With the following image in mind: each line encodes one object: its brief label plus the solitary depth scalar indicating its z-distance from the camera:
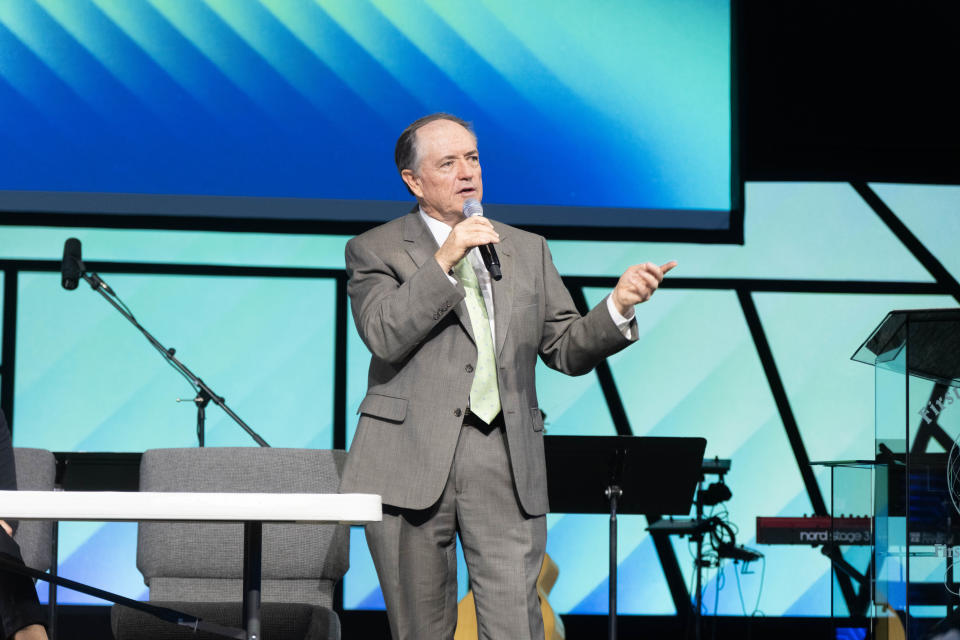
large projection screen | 9.14
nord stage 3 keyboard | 8.83
